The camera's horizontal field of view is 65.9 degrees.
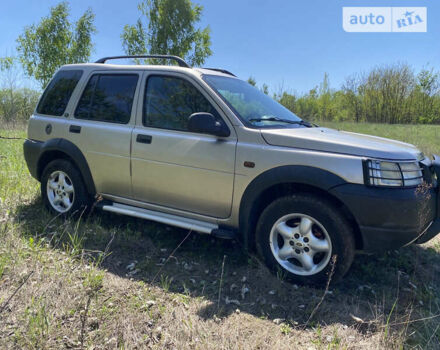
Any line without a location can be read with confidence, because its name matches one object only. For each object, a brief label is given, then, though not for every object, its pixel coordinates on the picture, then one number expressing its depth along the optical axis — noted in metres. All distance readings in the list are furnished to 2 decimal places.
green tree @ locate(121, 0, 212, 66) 18.95
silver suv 2.69
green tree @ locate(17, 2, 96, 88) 18.91
